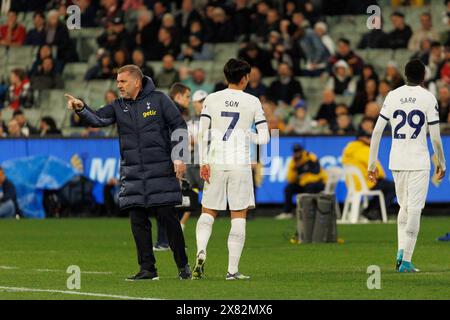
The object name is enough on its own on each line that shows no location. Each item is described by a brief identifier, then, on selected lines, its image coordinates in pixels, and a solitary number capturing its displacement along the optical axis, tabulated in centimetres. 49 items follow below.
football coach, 1402
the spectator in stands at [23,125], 3125
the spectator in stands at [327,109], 3031
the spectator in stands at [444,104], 2889
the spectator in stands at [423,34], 3169
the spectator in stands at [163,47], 3397
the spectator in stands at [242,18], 3412
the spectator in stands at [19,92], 3375
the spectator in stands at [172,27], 3388
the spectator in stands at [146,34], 3450
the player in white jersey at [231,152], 1417
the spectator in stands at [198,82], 3145
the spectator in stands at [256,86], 3064
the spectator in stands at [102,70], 3403
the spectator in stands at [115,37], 3456
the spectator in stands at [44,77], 3428
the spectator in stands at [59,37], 3509
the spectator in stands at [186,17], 3438
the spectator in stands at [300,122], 2984
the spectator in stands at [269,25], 3338
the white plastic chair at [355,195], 2714
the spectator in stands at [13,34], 3619
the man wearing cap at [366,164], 2756
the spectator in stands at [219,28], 3391
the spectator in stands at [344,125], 2914
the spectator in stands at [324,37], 3259
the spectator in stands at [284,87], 3144
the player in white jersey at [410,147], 1506
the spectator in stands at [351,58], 3155
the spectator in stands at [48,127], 3086
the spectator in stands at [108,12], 3603
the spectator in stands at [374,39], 3247
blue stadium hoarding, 2819
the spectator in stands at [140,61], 3216
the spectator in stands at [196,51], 3381
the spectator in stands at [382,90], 2961
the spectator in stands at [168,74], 3259
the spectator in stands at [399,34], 3189
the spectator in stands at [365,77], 3036
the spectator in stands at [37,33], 3544
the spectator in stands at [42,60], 3419
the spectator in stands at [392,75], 2917
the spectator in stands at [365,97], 3000
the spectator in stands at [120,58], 3334
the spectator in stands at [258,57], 3198
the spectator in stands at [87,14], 3597
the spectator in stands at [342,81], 3139
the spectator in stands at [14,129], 3093
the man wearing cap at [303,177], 2830
